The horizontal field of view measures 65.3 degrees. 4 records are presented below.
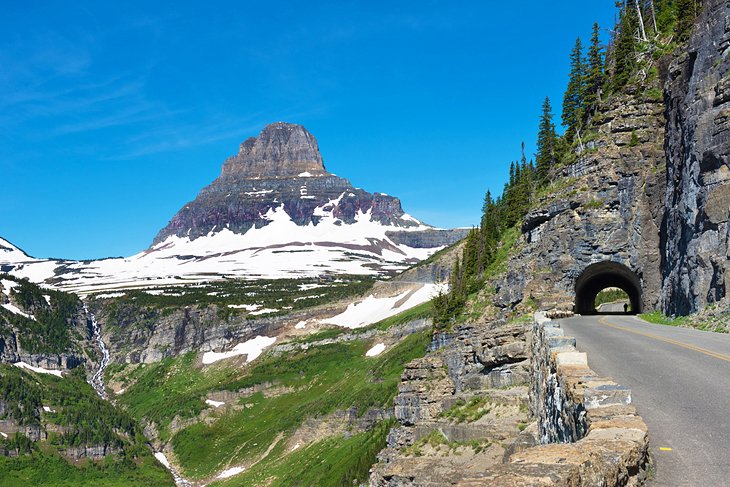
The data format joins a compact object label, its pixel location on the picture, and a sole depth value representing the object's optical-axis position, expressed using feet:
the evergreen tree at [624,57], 208.33
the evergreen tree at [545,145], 278.46
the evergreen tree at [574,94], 261.85
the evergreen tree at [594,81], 230.83
